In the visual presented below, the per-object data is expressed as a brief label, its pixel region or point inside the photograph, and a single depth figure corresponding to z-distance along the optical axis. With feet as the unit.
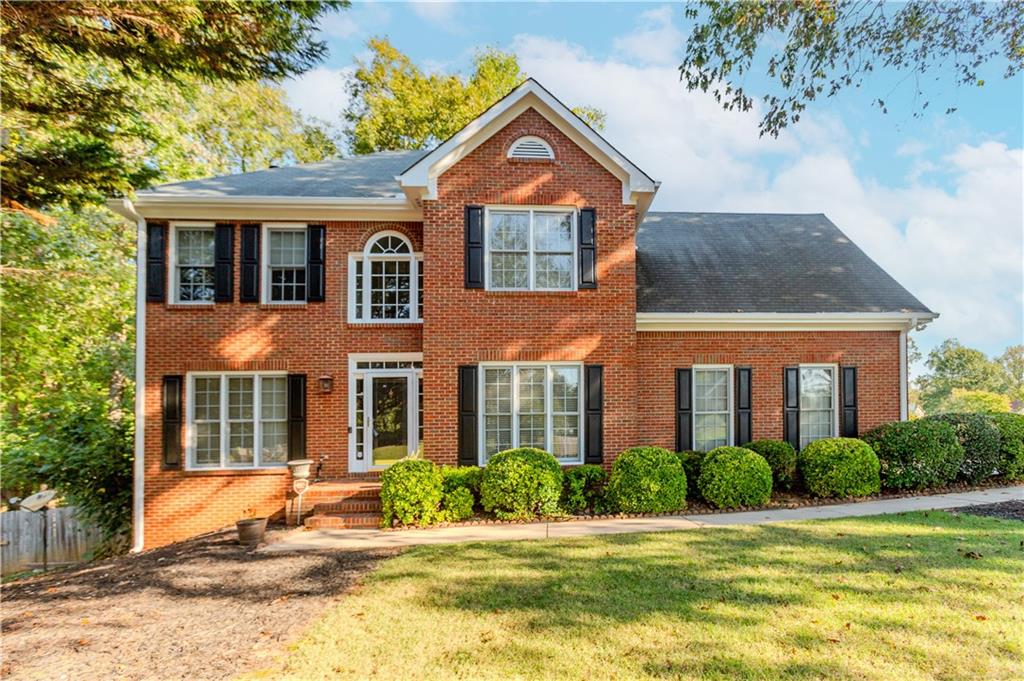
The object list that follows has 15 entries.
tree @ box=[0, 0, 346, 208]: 23.25
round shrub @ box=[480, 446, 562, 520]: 27.17
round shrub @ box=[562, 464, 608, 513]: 28.43
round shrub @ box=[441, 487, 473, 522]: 27.30
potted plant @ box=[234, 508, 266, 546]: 24.86
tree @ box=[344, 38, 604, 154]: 71.61
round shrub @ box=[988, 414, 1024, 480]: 33.24
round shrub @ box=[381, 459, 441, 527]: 26.55
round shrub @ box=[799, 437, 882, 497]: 29.63
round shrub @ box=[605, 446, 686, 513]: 27.71
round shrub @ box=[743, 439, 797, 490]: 31.19
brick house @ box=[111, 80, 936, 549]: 30.32
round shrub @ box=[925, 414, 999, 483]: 32.17
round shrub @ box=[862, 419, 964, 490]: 30.81
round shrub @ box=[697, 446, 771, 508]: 28.32
